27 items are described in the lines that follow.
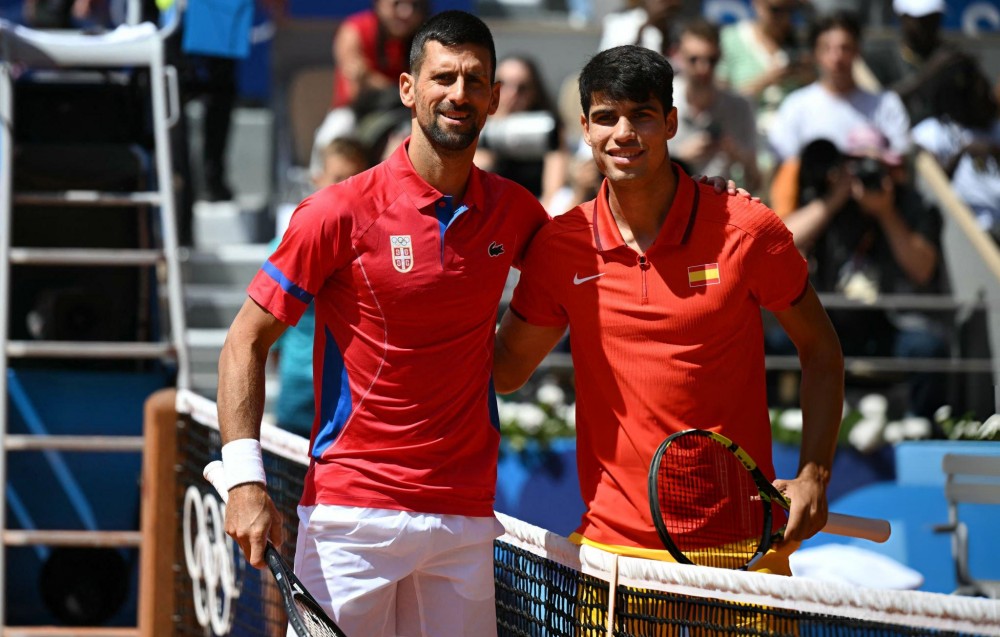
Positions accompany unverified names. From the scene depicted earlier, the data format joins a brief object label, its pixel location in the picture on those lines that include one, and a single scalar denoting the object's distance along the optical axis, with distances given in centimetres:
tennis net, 540
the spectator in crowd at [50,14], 1619
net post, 1150
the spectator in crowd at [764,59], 1925
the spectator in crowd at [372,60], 1744
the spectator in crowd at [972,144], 1811
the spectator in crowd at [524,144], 1680
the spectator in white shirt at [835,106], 1730
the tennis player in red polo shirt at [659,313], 705
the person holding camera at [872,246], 1551
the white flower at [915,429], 1476
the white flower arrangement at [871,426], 1469
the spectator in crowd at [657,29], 1773
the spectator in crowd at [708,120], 1666
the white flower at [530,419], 1488
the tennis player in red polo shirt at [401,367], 709
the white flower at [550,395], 1521
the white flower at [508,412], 1497
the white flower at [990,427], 975
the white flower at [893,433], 1474
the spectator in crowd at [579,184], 1545
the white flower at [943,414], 1474
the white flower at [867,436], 1470
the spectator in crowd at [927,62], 1827
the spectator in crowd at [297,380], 1258
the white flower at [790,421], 1468
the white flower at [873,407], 1487
